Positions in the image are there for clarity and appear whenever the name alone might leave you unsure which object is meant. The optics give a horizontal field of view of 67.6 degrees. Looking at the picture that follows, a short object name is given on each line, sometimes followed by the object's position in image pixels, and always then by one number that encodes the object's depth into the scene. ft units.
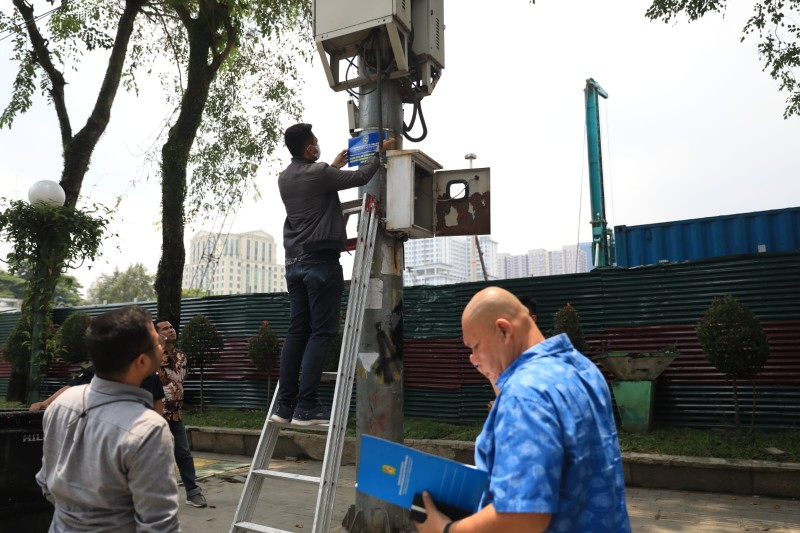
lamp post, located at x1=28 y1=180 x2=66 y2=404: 27.02
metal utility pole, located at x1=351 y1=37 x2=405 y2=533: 15.02
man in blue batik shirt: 5.08
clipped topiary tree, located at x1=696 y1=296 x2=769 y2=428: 23.76
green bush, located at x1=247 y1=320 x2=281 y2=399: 35.83
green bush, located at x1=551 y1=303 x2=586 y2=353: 27.81
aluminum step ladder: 12.09
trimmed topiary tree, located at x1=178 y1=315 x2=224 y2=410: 38.37
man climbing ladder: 13.52
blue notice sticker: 15.74
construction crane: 59.06
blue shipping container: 38.11
